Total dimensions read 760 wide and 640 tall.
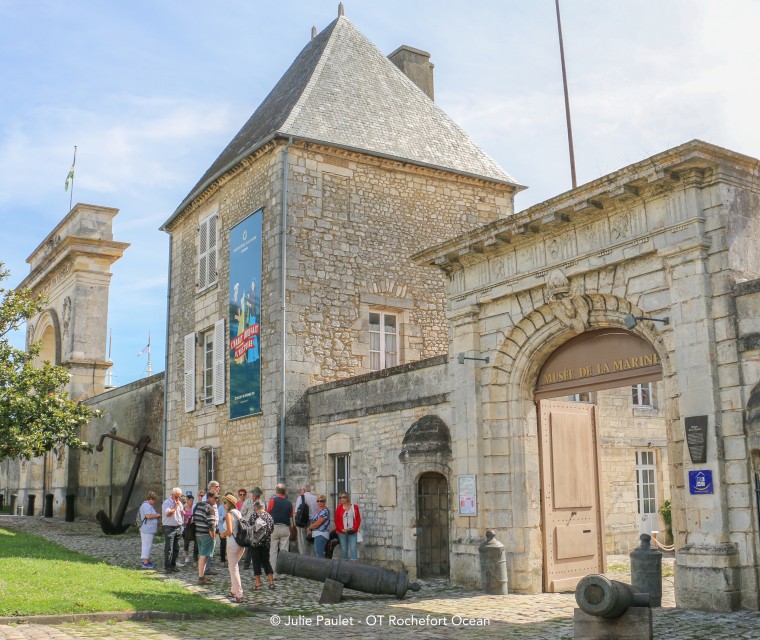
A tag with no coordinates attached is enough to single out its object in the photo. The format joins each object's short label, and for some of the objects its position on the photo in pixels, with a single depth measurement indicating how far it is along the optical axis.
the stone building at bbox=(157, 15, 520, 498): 14.92
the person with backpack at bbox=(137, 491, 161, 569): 12.64
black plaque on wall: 8.34
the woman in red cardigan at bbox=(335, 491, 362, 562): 12.22
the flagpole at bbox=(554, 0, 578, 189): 18.23
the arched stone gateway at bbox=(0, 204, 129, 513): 26.39
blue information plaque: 8.29
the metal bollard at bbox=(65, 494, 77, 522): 24.25
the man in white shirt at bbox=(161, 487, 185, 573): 12.34
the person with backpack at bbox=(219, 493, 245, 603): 9.55
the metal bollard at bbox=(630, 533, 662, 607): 8.72
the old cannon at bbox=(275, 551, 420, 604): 9.43
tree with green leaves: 17.92
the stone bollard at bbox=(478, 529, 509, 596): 10.32
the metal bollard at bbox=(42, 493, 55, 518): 27.12
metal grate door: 12.27
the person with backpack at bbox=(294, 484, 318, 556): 12.91
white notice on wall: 11.02
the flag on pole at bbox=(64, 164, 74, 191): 31.39
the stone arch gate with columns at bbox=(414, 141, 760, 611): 8.24
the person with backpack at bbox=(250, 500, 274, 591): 10.29
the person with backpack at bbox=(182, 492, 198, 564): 13.41
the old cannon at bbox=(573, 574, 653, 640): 6.36
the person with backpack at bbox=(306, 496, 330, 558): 12.20
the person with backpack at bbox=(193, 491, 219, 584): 11.03
